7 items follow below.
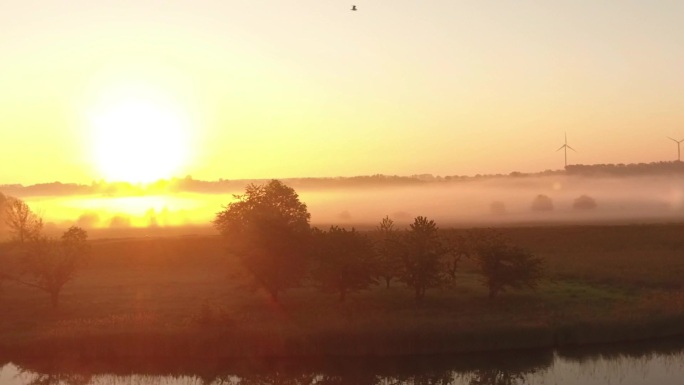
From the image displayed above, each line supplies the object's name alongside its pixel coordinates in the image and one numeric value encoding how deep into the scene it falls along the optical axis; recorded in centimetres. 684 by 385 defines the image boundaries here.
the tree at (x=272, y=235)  6109
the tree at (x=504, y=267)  6012
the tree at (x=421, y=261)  5959
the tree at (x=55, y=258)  6406
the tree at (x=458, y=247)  6576
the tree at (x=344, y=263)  5909
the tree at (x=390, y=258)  6128
